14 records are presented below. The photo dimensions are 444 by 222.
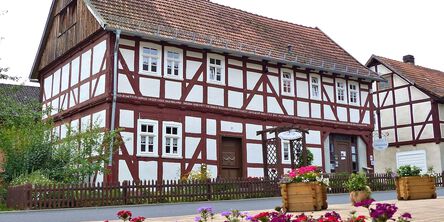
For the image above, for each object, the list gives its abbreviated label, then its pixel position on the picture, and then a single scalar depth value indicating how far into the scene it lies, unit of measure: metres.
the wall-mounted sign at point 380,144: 26.67
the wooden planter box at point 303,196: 10.81
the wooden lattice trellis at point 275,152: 17.95
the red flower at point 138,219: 4.14
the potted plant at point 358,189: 12.08
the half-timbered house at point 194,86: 18.33
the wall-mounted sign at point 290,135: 17.80
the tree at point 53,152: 15.81
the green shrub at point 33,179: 14.02
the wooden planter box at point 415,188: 13.92
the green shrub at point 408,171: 14.22
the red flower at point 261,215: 4.04
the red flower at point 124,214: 4.51
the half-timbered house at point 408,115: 29.48
